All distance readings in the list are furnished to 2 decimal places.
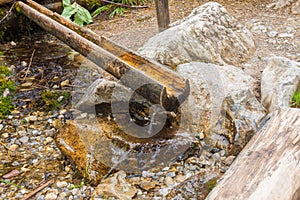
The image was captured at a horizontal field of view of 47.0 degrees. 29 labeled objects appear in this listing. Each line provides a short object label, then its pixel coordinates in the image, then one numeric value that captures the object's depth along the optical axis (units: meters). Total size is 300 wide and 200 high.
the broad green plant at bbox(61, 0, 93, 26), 6.08
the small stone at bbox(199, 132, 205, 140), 3.34
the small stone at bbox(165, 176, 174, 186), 2.93
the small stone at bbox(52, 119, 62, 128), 3.74
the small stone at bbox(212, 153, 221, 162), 3.14
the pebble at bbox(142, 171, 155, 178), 3.02
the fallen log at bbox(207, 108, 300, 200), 1.86
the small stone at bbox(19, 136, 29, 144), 3.53
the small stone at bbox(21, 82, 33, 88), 4.48
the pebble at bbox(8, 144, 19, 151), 3.42
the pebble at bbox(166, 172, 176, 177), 3.01
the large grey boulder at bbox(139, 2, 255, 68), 4.17
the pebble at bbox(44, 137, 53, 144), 3.51
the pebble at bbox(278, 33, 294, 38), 4.87
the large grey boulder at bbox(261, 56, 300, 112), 3.36
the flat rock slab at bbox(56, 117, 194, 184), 3.03
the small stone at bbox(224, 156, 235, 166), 3.07
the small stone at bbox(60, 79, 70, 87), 4.49
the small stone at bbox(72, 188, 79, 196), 2.87
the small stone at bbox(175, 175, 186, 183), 2.96
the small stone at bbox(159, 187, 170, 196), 2.83
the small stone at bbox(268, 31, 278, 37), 4.99
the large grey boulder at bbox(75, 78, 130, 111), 3.58
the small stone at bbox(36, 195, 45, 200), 2.84
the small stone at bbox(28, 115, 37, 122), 3.84
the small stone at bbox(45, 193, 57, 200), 2.83
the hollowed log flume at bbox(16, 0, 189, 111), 3.15
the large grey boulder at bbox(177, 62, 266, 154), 3.21
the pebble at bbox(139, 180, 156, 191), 2.89
